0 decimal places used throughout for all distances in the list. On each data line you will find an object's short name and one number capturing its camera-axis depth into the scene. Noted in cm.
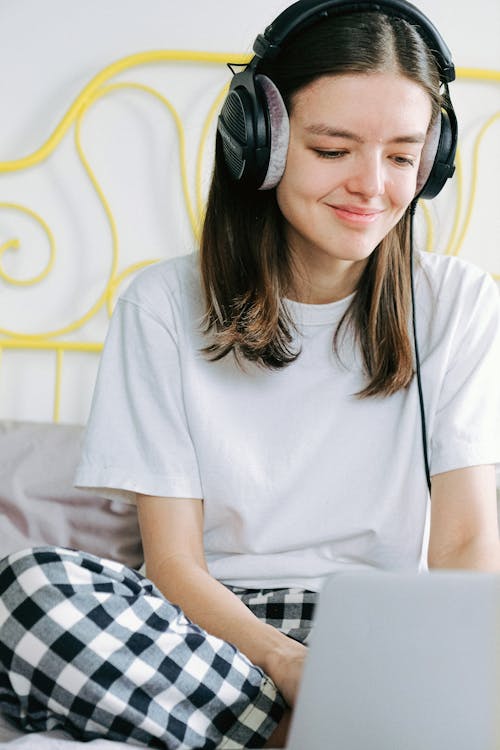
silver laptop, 83
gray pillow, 161
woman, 131
